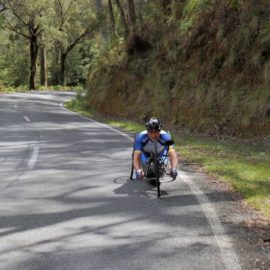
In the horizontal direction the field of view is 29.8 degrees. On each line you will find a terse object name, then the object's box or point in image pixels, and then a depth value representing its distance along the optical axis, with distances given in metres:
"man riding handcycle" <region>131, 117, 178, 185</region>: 8.17
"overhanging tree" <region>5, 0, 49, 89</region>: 50.44
